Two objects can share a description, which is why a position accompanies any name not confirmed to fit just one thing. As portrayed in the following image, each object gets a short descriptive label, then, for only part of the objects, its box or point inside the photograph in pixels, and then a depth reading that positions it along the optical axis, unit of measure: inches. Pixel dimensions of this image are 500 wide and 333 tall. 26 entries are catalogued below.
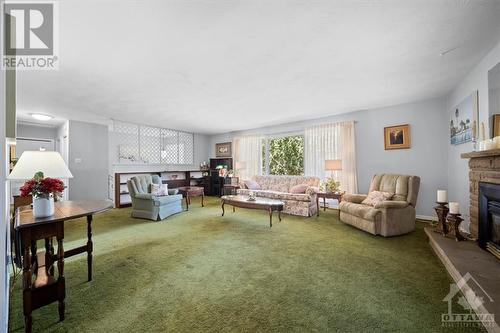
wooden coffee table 160.2
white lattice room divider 251.3
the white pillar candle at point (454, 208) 107.6
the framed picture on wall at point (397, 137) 176.4
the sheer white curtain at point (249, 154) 283.3
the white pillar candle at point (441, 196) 114.2
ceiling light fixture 202.6
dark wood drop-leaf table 59.6
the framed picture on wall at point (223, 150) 322.3
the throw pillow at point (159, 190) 194.7
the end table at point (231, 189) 258.9
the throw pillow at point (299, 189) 203.7
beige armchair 131.2
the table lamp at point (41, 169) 67.9
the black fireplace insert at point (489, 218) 87.7
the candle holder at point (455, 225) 104.5
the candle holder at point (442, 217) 112.9
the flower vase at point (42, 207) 67.4
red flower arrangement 66.9
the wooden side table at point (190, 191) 221.5
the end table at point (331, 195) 181.5
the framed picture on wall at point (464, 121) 116.9
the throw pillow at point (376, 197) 147.4
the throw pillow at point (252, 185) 240.2
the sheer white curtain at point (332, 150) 202.7
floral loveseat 186.6
